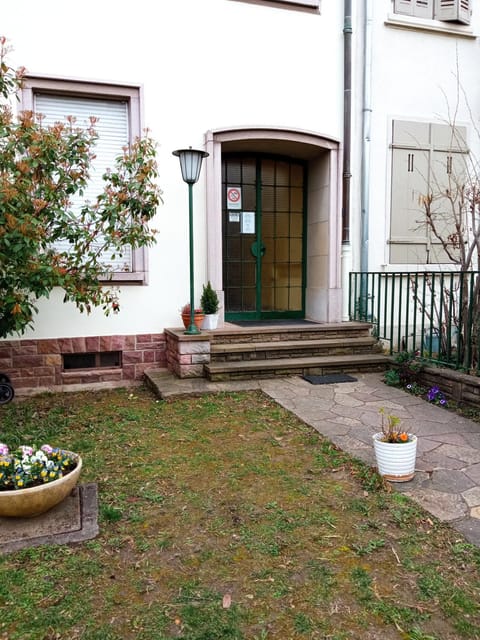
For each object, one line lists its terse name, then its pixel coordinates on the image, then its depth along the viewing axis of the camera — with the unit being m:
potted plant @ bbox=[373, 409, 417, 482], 2.82
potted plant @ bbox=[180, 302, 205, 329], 5.40
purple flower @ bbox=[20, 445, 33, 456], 2.50
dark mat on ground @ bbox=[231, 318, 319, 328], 6.12
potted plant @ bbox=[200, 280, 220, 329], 5.54
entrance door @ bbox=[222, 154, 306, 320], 6.51
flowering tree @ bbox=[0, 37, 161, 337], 3.54
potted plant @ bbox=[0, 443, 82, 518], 2.33
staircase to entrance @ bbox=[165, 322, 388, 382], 5.12
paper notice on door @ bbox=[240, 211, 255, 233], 6.54
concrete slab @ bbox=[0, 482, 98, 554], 2.28
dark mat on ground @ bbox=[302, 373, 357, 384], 5.11
